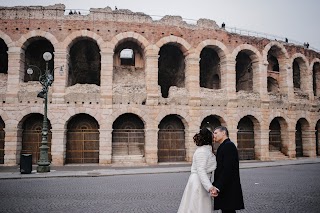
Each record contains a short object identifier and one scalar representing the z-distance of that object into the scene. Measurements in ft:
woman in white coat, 14.16
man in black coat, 14.24
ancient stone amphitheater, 63.46
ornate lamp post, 48.73
